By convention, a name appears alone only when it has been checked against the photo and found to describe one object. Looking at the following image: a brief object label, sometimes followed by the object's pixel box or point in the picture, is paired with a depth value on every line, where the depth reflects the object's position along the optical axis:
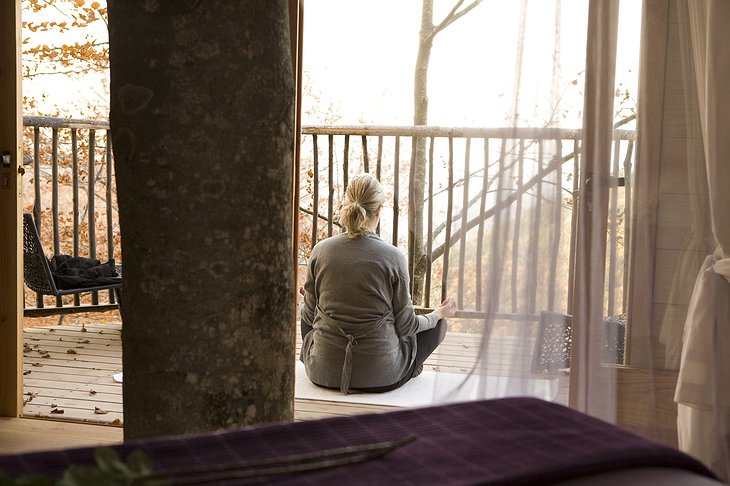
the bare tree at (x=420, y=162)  5.66
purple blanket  1.21
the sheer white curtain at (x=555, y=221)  2.93
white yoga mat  3.00
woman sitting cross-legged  3.99
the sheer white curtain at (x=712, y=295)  2.84
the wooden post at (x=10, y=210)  3.40
